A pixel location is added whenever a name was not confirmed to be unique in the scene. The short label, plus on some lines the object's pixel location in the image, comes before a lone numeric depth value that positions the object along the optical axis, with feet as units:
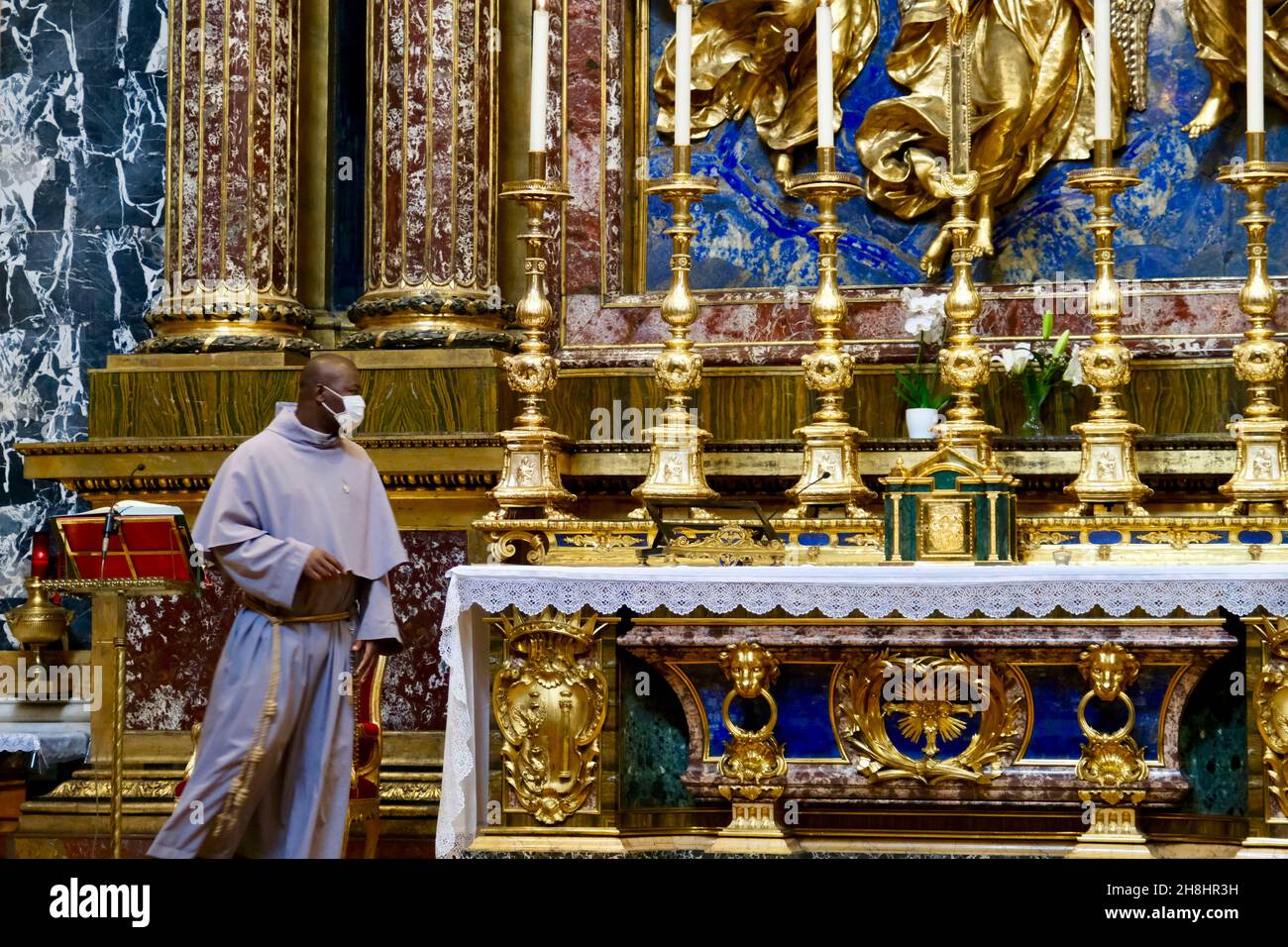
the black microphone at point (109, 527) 22.98
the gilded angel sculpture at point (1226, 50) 28.07
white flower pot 26.30
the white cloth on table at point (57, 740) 28.99
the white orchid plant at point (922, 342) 27.07
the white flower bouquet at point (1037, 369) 26.43
